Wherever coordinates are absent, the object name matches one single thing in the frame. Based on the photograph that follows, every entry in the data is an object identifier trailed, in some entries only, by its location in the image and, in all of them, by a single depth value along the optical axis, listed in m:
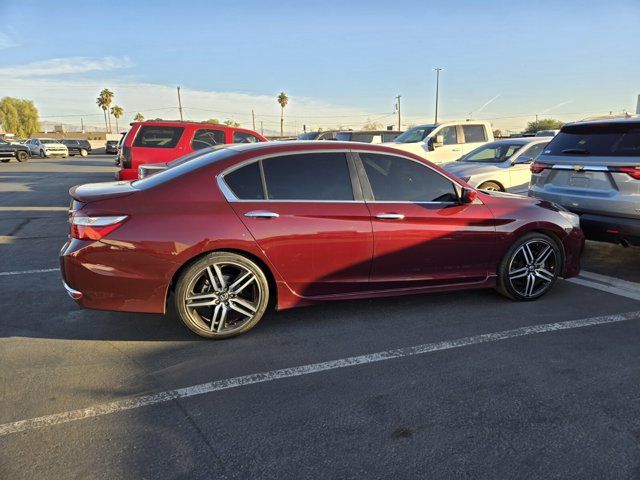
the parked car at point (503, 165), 9.70
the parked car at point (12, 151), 33.28
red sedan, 3.77
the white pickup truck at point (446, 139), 13.58
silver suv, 5.37
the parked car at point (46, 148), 40.56
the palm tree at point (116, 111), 97.05
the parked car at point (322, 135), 21.18
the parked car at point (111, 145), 49.69
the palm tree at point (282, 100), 89.75
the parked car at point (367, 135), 18.86
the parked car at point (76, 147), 46.72
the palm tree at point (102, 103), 89.69
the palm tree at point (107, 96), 89.62
